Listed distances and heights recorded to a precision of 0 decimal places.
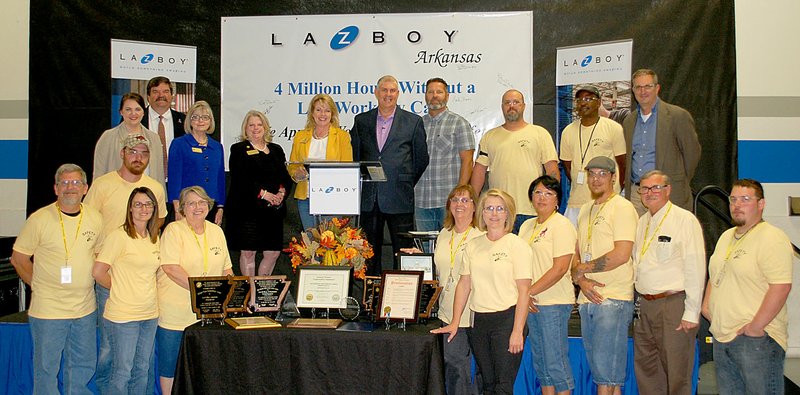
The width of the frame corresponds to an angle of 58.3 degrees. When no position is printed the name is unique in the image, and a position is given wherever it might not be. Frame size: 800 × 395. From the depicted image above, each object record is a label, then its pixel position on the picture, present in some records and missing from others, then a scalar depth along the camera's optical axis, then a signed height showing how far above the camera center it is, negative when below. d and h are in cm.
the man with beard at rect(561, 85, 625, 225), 542 +45
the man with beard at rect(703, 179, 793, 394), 370 -53
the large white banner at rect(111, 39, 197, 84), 665 +128
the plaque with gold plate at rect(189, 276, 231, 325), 404 -56
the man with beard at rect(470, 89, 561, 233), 544 +34
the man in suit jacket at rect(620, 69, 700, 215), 529 +43
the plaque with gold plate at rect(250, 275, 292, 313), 421 -56
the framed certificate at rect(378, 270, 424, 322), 398 -54
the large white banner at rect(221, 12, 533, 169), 653 +127
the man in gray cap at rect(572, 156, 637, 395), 414 -48
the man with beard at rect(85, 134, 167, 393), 477 +7
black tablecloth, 382 -89
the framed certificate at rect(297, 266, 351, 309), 413 -52
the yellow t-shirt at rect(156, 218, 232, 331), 423 -42
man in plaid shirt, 572 +32
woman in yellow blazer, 536 +43
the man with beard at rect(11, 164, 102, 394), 423 -51
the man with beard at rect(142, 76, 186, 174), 643 +77
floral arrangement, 429 -30
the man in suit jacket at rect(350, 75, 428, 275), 543 +32
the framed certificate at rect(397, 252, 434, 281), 425 -38
